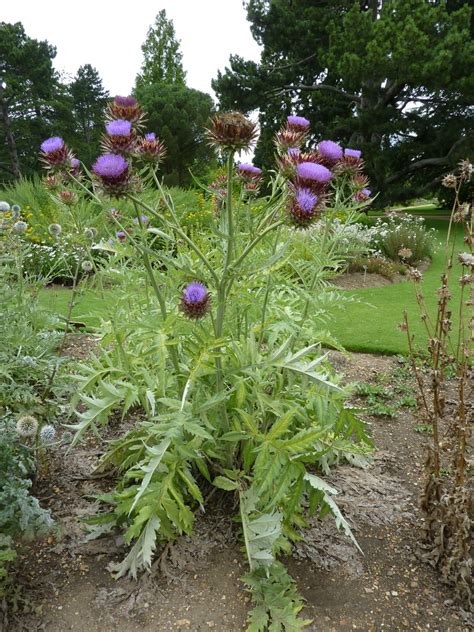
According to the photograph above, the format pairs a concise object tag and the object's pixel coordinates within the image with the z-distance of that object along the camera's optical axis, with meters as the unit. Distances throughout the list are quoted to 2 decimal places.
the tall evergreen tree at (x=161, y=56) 31.60
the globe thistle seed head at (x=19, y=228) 2.78
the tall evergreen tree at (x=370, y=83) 14.16
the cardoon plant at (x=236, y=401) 1.71
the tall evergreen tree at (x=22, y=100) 26.41
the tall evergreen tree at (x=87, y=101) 31.70
